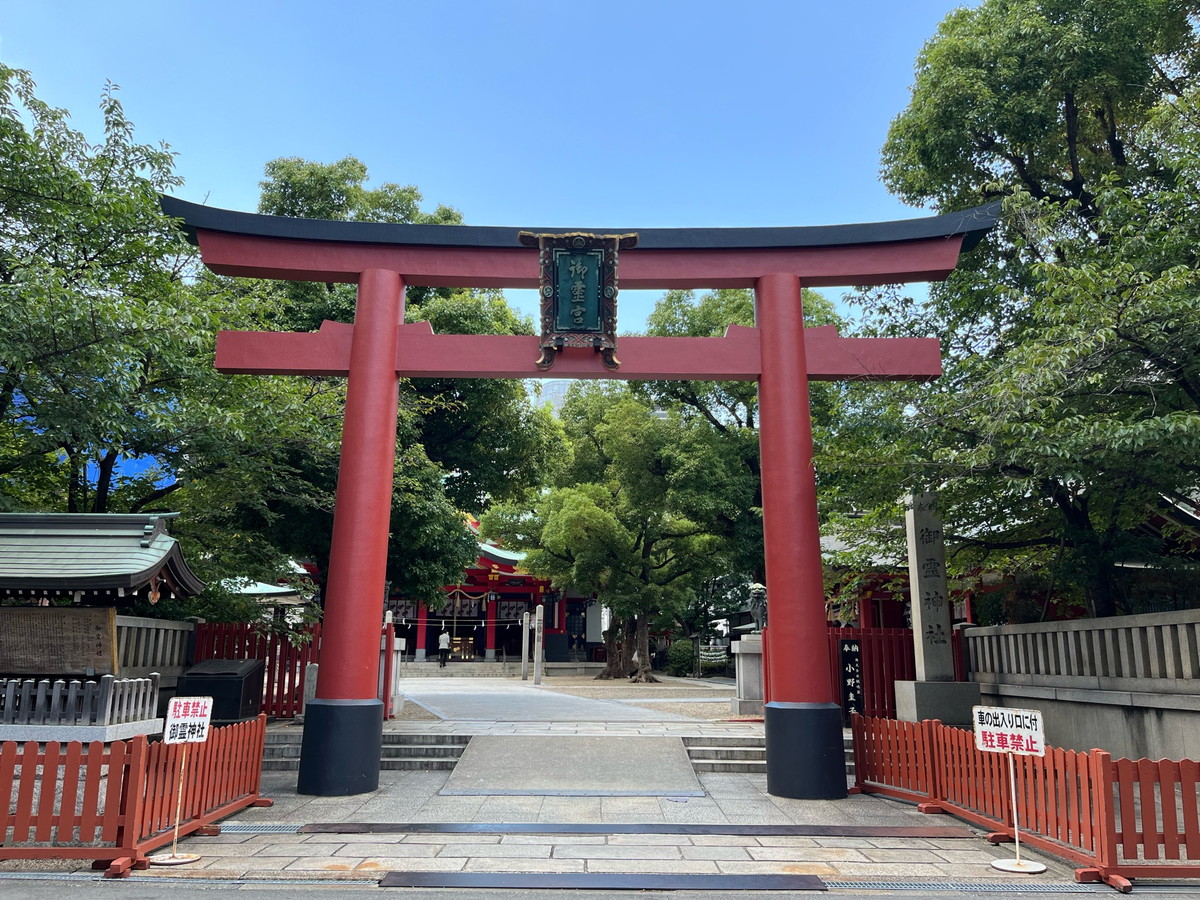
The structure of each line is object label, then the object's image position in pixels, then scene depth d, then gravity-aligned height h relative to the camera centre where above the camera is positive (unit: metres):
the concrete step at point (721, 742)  11.31 -1.51
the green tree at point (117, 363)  9.50 +3.18
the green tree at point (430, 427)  15.73 +4.67
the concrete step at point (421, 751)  11.16 -1.65
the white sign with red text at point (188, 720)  6.84 -0.80
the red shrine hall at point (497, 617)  36.16 +0.44
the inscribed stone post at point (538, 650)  26.53 -0.72
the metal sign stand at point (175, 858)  6.44 -1.80
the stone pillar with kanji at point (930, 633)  11.36 -0.02
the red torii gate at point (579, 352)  9.64 +3.39
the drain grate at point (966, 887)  5.87 -1.78
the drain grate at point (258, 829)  7.54 -1.83
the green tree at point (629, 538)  25.86 +2.91
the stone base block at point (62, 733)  7.74 -1.02
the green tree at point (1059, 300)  7.96 +3.98
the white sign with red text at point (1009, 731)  6.68 -0.80
